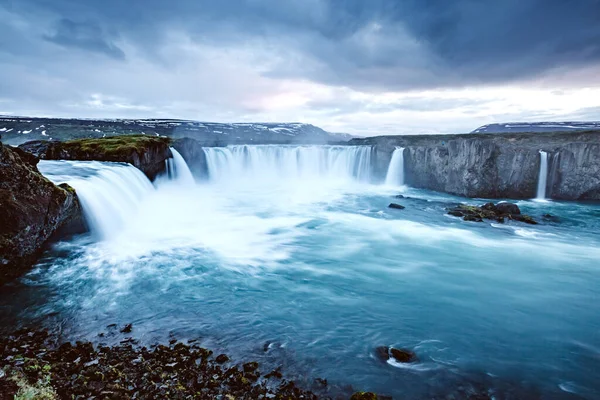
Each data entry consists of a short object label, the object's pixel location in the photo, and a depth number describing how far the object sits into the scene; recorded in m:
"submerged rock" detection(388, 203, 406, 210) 25.70
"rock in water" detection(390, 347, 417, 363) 7.02
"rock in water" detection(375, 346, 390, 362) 7.07
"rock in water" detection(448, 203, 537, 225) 21.16
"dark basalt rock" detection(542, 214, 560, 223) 22.02
